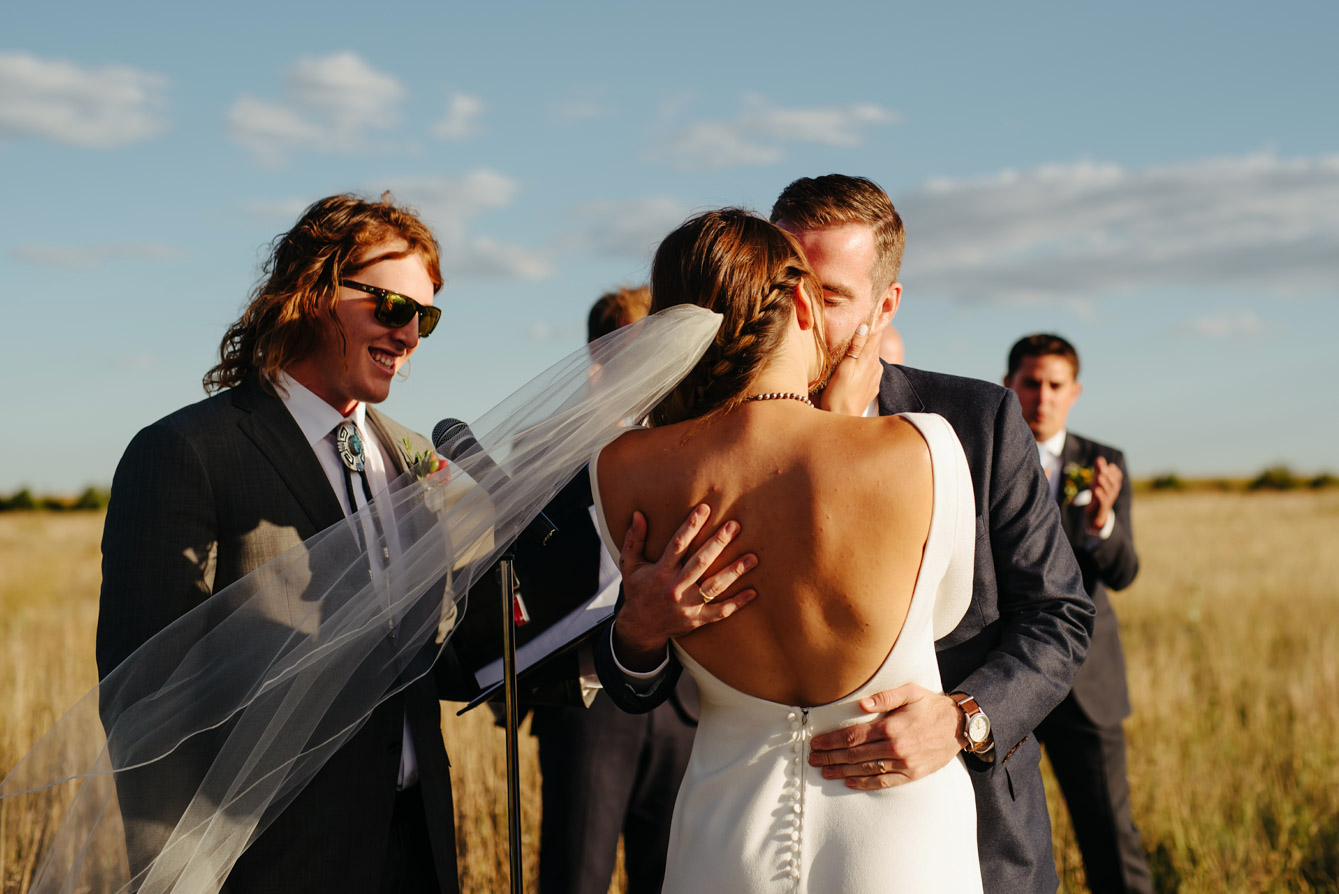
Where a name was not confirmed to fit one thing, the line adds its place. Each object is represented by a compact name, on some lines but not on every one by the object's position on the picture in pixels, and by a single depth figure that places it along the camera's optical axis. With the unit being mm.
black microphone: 2689
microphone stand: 2547
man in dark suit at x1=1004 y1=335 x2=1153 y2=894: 4934
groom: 2258
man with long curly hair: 2689
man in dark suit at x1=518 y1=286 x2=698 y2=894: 3893
